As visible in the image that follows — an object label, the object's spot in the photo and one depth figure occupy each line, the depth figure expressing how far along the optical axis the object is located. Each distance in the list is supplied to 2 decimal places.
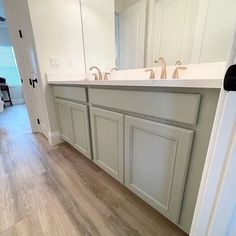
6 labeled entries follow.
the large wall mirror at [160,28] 0.86
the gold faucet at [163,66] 1.08
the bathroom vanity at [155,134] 0.55
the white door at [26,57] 1.66
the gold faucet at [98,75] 1.72
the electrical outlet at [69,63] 1.80
